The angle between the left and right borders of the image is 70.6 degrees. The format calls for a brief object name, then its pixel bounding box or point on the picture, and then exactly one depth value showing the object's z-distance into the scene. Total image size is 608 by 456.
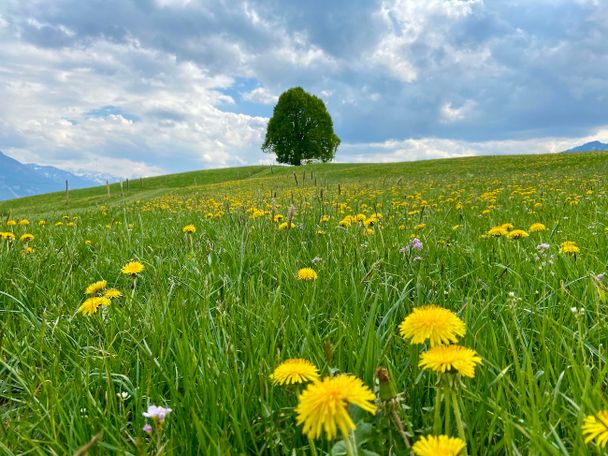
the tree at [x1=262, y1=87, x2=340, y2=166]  64.19
